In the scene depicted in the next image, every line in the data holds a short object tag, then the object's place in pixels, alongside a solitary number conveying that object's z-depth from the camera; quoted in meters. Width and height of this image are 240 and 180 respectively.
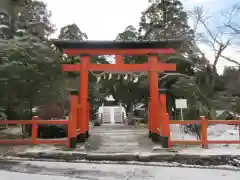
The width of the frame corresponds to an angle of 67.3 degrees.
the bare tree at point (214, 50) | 15.17
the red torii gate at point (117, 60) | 7.09
